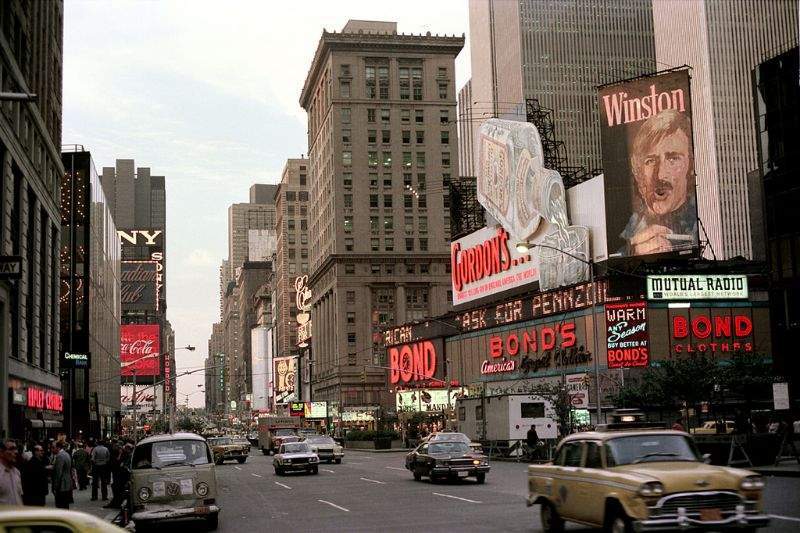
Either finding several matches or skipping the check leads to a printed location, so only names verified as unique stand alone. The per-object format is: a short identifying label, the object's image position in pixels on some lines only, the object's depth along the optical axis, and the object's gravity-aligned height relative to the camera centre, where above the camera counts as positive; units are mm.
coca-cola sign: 141875 +6849
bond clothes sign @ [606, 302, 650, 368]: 69438 +2685
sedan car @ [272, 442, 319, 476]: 41344 -3180
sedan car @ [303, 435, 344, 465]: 52750 -3511
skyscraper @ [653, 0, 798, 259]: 168250 +47796
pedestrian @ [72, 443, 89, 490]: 34219 -2519
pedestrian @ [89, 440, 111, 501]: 31125 -2395
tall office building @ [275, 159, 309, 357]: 189875 +28976
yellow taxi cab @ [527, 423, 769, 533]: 13383 -1616
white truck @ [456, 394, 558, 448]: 51438 -2161
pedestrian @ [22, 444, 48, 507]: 18875 -1687
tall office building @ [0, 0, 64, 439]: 41812 +8914
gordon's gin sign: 85625 +10339
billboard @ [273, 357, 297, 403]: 183375 +1397
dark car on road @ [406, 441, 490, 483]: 32500 -2718
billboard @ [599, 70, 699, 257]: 65750 +14064
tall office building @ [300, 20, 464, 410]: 138500 +27457
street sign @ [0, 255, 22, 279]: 23328 +3005
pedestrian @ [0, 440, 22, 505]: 14742 -1301
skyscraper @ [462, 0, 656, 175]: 191000 +58610
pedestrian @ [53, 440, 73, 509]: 24281 -2124
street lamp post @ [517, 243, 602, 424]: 37997 +840
